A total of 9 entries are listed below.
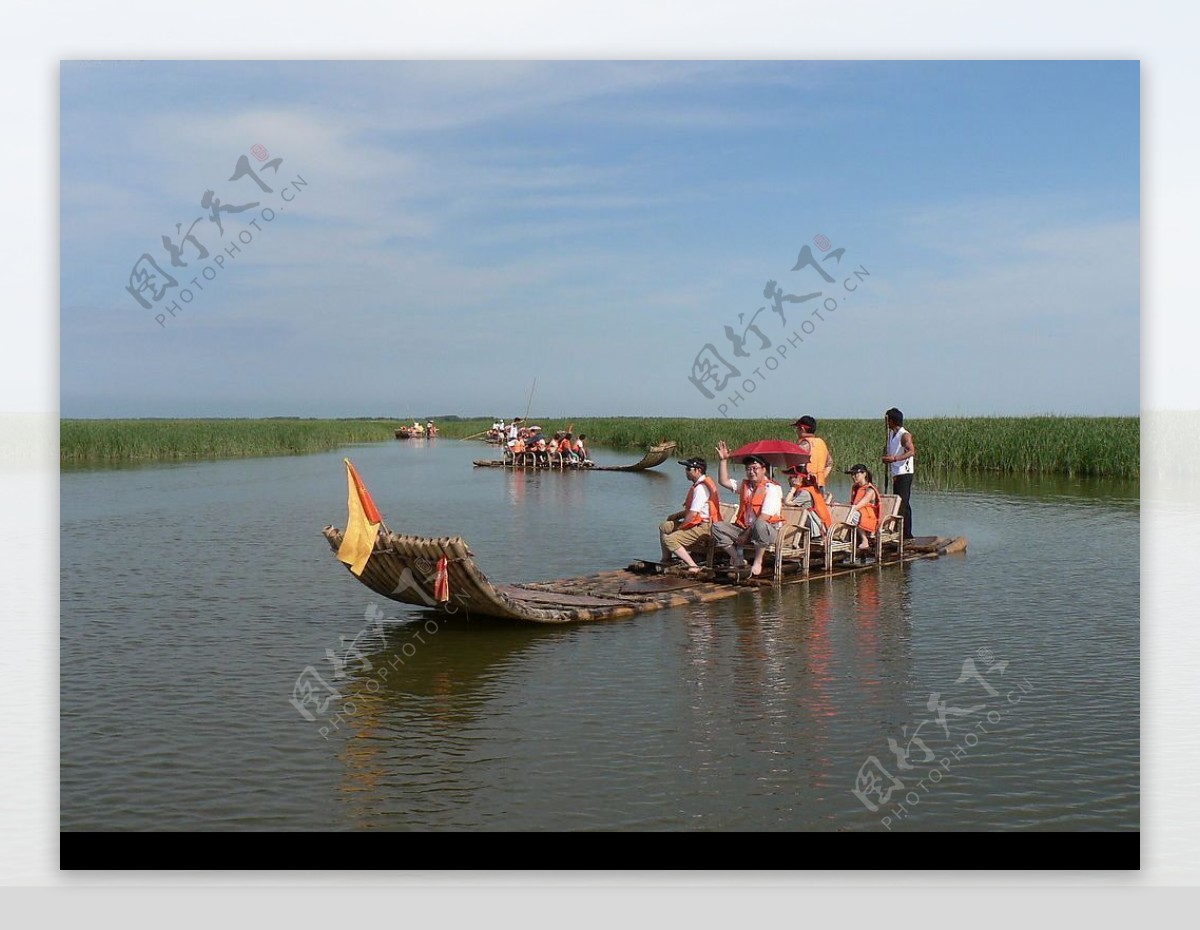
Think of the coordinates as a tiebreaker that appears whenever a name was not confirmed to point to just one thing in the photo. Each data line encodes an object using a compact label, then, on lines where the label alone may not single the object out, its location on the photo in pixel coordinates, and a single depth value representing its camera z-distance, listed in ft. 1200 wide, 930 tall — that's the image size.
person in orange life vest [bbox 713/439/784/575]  40.40
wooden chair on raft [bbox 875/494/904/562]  47.57
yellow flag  31.86
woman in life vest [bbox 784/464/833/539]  43.45
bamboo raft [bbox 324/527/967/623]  32.37
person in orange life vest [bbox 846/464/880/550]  46.16
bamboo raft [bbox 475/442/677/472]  113.91
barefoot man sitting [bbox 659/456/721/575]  41.75
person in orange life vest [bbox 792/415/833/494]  44.19
